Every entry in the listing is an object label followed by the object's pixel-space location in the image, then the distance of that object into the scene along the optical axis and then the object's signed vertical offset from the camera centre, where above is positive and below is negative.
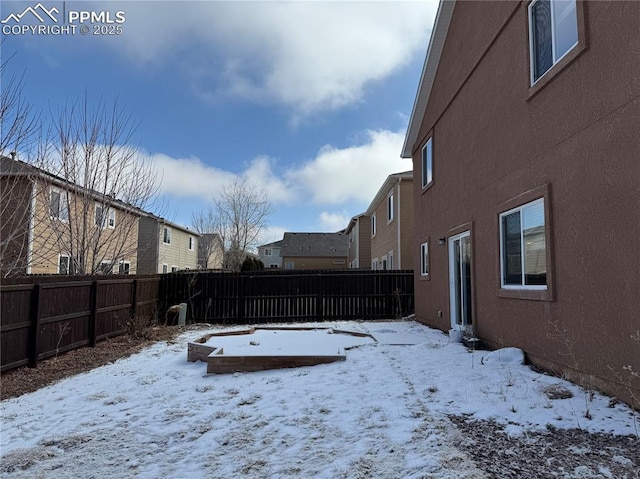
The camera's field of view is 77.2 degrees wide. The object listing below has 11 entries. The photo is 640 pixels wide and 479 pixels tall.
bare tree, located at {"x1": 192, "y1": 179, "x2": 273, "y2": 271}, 30.67 +4.51
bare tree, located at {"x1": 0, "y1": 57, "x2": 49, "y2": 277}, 5.54 +1.89
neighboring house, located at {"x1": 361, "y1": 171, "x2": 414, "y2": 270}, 16.34 +2.30
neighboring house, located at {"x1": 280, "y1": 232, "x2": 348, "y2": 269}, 45.16 +2.28
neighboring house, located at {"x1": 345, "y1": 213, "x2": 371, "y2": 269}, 27.38 +2.28
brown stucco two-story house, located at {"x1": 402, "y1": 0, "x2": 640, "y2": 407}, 3.79 +1.16
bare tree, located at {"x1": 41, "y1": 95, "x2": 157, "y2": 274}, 9.89 +2.49
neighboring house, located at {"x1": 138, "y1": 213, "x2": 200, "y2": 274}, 23.89 +1.70
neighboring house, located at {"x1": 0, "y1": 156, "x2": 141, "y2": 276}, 9.38 +1.40
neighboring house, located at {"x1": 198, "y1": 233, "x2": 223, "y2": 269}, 33.12 +2.08
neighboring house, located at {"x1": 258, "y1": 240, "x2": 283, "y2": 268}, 56.41 +2.87
